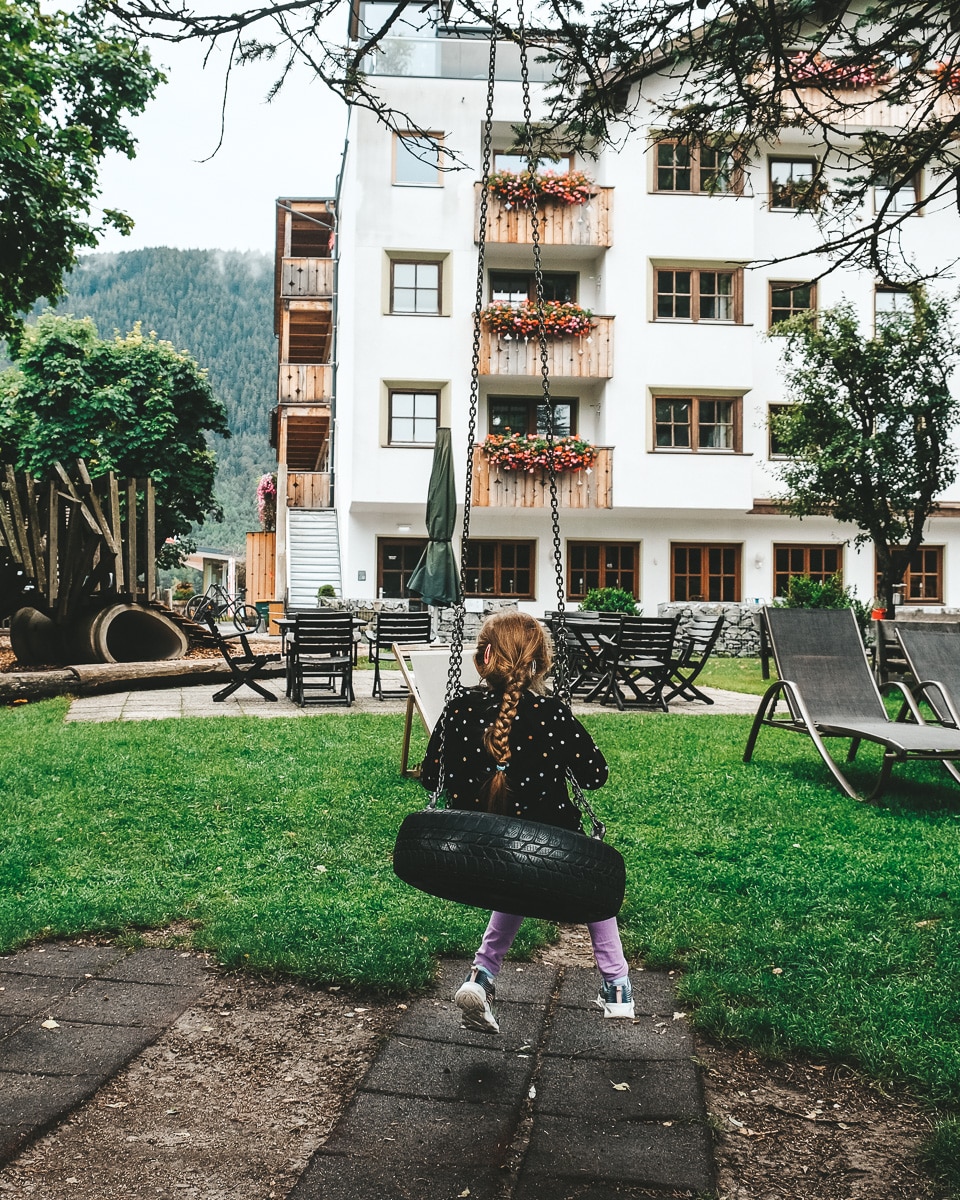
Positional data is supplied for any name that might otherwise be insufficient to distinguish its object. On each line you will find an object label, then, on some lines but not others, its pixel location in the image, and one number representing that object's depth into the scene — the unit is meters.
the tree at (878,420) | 17.47
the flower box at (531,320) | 23.20
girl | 3.21
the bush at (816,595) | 20.09
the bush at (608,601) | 20.12
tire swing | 2.76
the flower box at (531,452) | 22.84
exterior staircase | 24.52
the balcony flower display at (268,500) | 35.84
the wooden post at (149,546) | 15.17
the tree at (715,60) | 3.88
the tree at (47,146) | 13.84
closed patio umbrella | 14.45
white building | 23.78
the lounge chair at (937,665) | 7.22
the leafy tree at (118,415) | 33.69
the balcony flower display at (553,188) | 22.42
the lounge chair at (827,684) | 7.10
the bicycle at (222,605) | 22.50
